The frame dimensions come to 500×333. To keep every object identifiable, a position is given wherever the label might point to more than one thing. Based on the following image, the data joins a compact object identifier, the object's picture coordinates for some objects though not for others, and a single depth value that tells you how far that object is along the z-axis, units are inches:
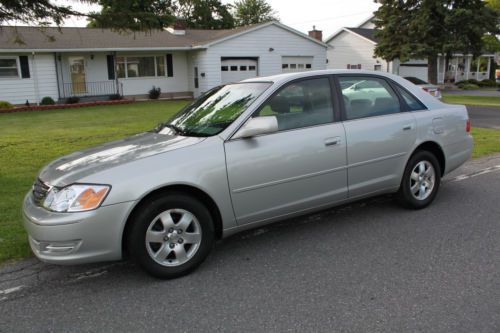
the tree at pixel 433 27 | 1000.9
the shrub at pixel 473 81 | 1497.8
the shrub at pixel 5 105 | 790.4
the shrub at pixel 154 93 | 1047.6
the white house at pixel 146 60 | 906.1
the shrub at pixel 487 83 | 1518.7
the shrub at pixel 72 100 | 927.0
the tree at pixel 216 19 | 2010.6
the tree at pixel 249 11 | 2353.6
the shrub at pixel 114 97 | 988.1
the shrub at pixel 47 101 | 891.2
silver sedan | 133.6
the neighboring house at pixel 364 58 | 1400.1
